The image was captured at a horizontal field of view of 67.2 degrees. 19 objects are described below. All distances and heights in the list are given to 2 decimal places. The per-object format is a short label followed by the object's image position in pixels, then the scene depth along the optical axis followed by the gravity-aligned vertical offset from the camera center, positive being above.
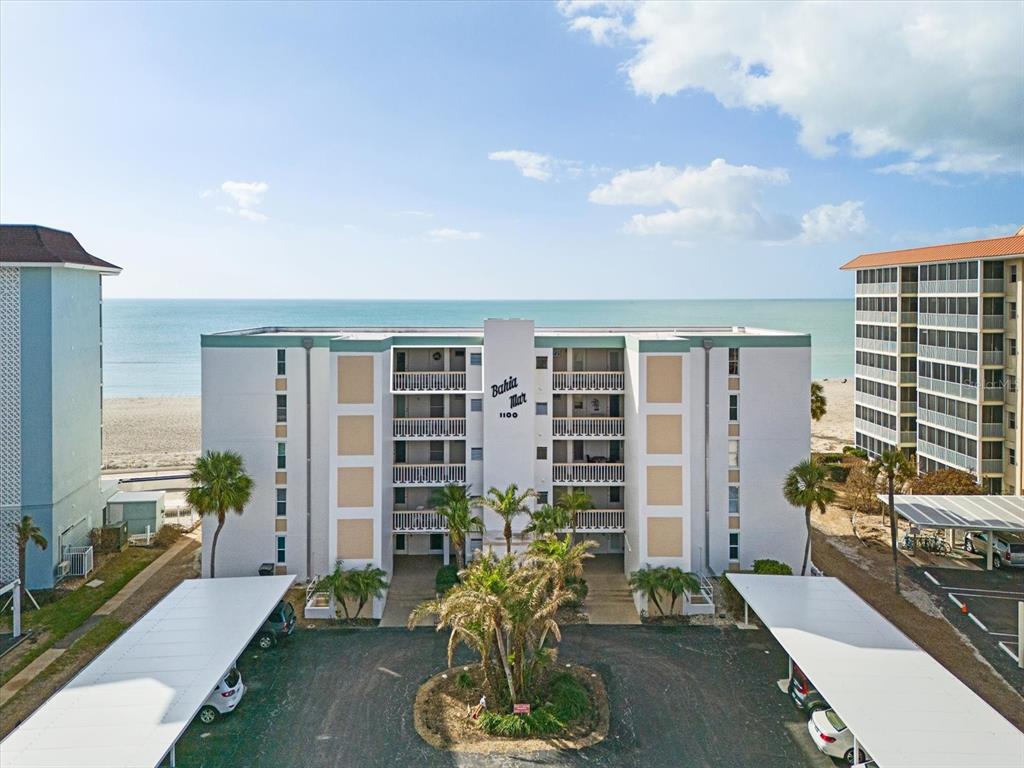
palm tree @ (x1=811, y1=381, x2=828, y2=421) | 44.75 -1.13
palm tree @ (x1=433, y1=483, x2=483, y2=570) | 26.80 -4.59
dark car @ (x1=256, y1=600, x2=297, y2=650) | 24.12 -7.72
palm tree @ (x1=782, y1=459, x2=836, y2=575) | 27.23 -3.72
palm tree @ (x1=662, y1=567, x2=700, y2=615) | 25.97 -6.72
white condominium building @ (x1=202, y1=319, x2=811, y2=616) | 28.12 -1.98
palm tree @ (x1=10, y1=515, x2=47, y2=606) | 26.34 -5.21
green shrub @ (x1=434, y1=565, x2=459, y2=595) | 28.14 -7.18
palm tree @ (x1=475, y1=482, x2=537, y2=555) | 26.50 -4.16
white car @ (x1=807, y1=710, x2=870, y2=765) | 17.77 -8.24
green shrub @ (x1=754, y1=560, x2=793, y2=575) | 27.73 -6.66
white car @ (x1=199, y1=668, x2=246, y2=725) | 19.59 -8.13
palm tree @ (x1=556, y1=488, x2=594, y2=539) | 28.23 -4.34
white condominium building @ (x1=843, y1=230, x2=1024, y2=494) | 39.19 +1.57
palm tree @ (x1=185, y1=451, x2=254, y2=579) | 26.91 -3.63
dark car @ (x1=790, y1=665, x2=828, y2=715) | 19.80 -8.14
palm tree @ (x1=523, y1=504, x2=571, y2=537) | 26.34 -4.70
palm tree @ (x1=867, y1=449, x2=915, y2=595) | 28.45 -3.35
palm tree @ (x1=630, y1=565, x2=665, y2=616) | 26.14 -6.77
